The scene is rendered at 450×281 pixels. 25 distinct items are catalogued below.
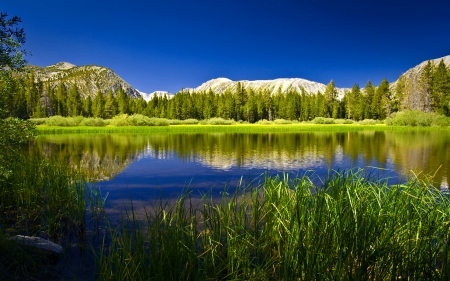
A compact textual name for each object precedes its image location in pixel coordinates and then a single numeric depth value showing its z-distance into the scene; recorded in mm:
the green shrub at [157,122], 76069
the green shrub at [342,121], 82438
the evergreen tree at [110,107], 101688
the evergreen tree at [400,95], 83438
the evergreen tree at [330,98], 98044
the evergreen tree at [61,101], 102062
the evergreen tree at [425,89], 76062
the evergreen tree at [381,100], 86625
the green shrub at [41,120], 74700
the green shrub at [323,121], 81062
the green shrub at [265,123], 84850
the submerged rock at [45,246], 5164
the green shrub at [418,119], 57900
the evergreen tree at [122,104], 100500
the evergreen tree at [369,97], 88950
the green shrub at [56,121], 68562
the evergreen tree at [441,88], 64562
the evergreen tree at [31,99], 98125
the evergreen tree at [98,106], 100062
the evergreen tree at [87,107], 108188
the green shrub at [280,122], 83500
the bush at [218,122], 83000
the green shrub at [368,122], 77062
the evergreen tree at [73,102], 105188
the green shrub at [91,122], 69812
